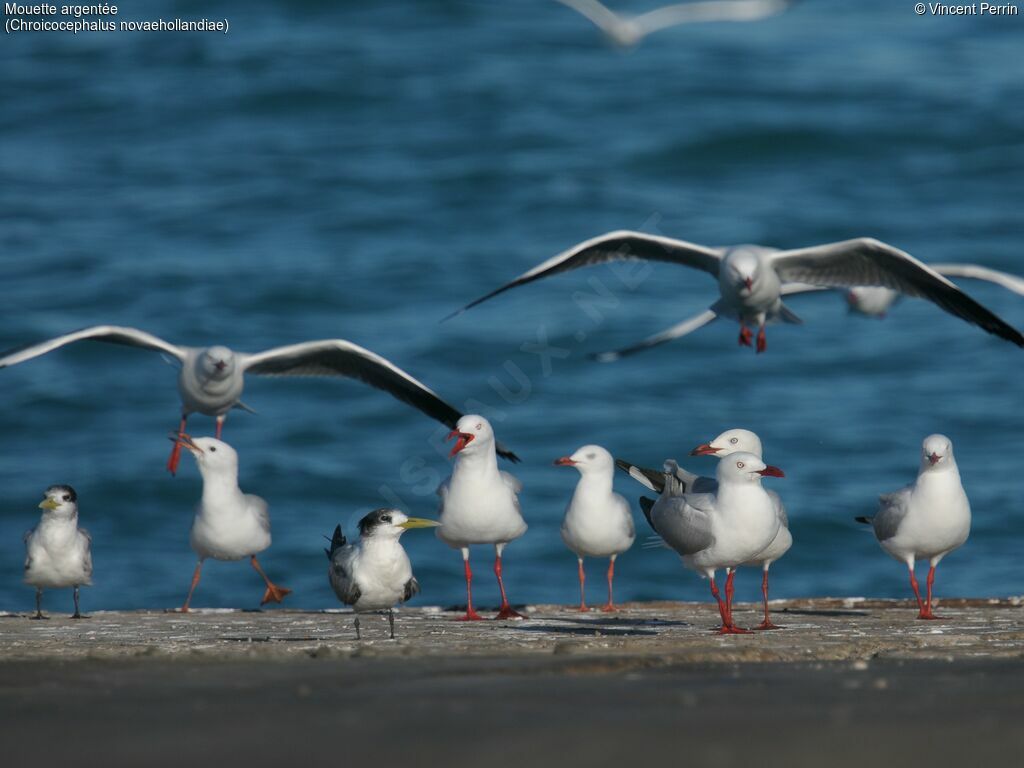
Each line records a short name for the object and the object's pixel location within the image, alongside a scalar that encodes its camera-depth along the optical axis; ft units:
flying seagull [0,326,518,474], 79.61
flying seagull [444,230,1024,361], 80.64
